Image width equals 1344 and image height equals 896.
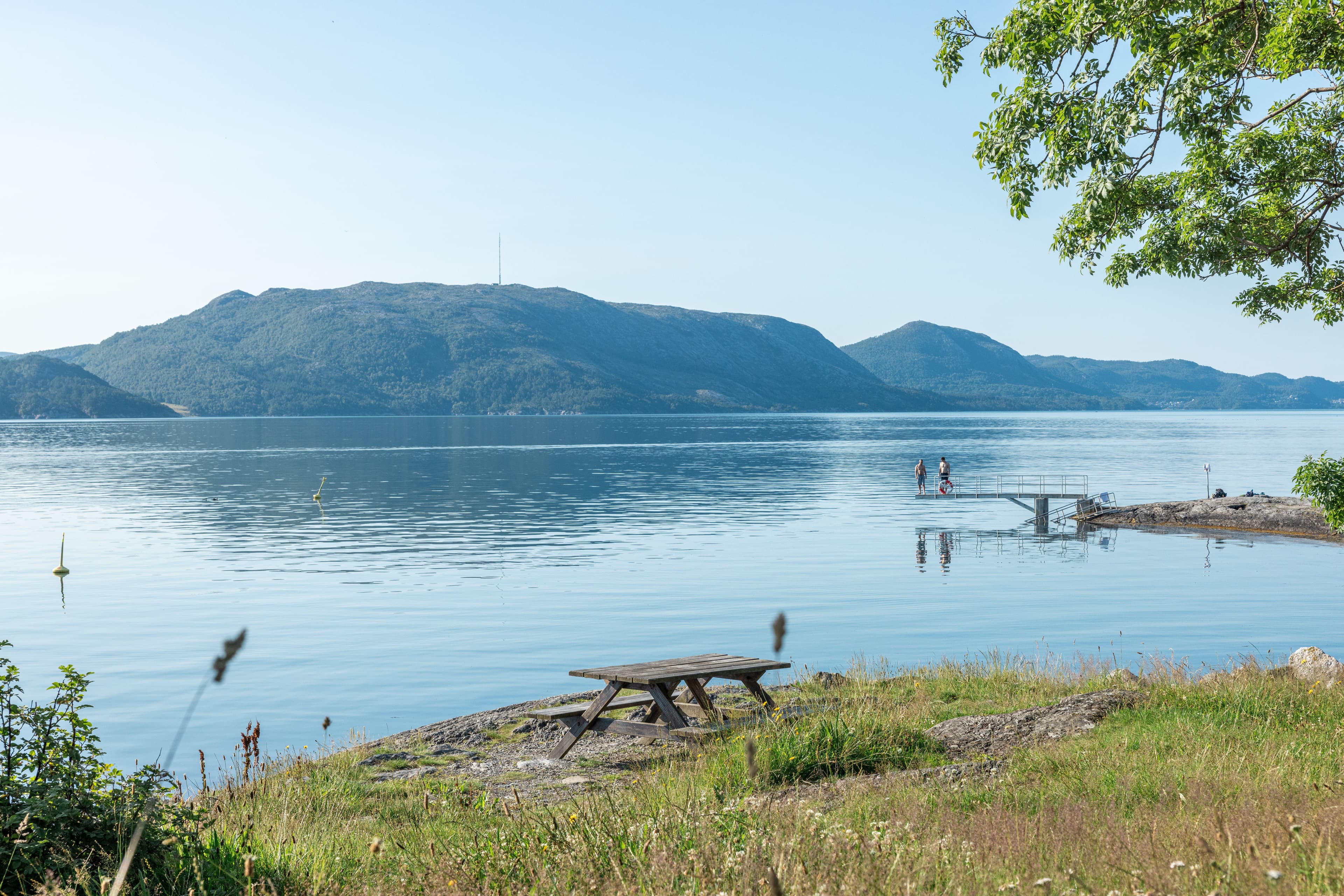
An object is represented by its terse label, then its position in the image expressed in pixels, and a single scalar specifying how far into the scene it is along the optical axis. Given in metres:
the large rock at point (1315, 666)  13.20
